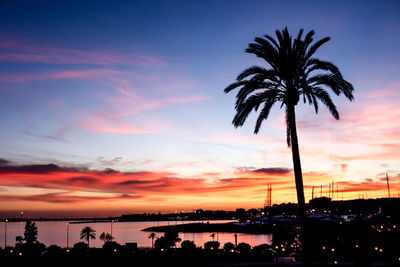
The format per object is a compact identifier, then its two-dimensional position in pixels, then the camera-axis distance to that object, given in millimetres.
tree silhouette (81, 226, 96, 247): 116031
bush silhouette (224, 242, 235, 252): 59012
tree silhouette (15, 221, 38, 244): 109200
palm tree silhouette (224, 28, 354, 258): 19922
